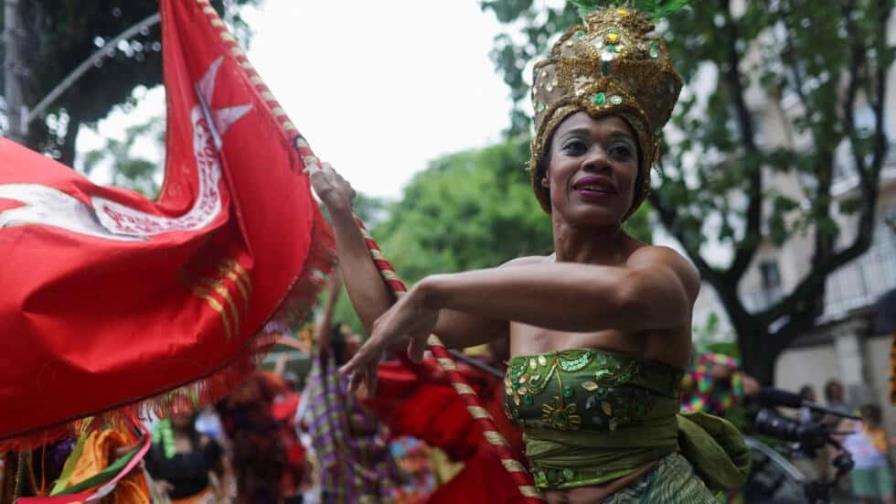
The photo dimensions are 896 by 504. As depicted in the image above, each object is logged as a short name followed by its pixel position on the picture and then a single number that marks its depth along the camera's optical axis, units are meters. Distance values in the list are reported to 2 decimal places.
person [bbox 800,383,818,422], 6.53
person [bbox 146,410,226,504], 7.19
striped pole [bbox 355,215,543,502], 2.51
